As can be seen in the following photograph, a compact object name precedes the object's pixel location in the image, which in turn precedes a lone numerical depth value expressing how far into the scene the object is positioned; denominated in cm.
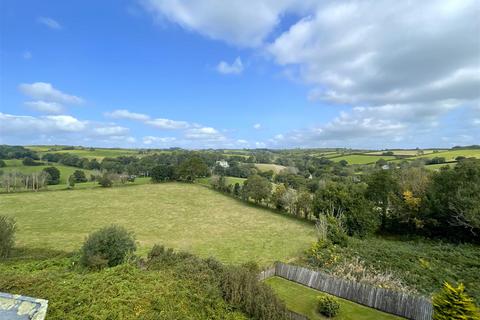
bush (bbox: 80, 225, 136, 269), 1314
